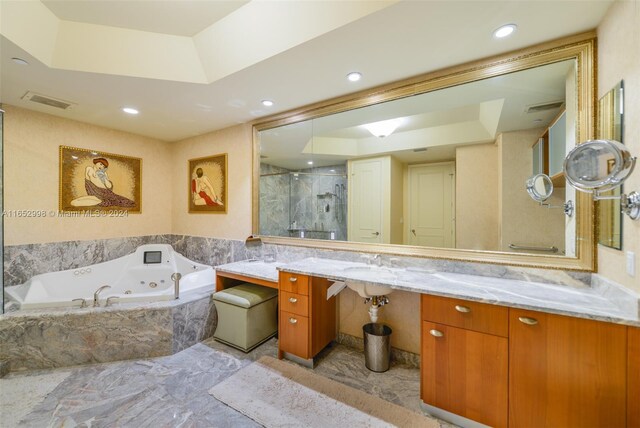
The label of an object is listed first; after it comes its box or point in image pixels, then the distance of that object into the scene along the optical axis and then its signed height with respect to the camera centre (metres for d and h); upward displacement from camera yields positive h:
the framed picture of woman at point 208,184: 3.52 +0.44
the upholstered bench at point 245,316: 2.48 -1.05
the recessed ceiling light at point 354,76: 2.09 +1.19
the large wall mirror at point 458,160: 1.69 +0.47
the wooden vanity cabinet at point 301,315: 2.20 -0.92
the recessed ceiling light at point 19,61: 1.92 +1.19
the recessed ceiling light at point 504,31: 1.54 +1.17
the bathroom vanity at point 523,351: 1.19 -0.74
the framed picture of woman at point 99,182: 3.11 +0.44
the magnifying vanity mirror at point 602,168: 1.19 +0.24
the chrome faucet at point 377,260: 2.30 -0.42
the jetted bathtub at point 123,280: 2.44 -0.79
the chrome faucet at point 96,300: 2.32 -0.81
